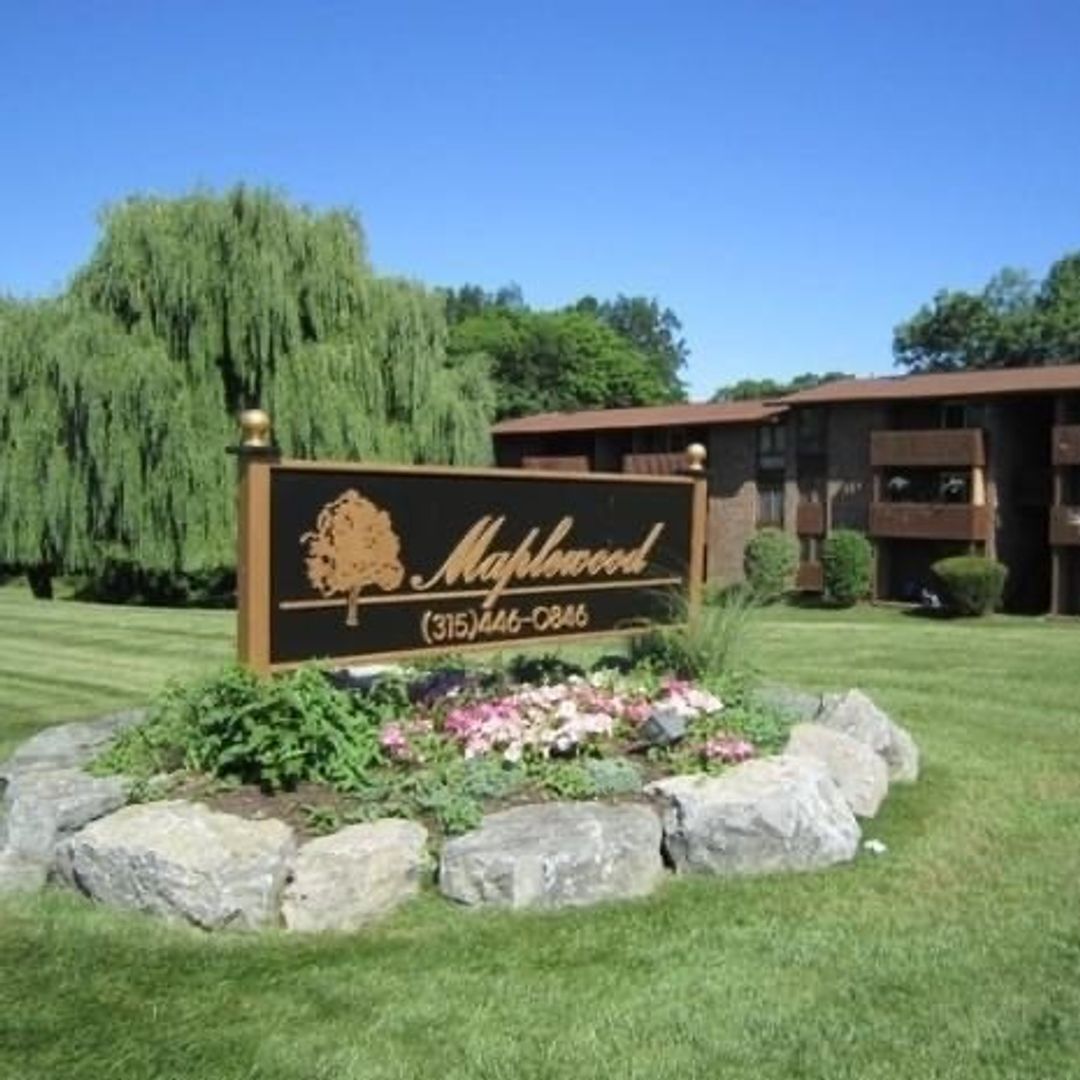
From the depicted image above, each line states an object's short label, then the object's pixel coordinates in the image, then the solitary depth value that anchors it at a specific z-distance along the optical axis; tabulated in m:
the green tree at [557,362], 71.56
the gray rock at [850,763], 6.46
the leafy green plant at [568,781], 5.84
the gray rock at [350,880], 4.97
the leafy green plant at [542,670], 7.67
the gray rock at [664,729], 6.34
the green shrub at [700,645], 7.63
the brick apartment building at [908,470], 35.28
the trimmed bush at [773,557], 38.56
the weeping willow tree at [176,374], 23.25
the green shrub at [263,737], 5.72
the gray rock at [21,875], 5.38
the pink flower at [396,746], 6.19
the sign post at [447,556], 6.11
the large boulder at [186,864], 4.91
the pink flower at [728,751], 6.17
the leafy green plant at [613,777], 5.88
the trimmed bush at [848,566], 37.34
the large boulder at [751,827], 5.52
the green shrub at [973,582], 33.28
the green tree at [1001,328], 64.12
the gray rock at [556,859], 5.12
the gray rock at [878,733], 7.23
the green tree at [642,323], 100.62
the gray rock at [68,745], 6.59
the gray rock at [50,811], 5.50
